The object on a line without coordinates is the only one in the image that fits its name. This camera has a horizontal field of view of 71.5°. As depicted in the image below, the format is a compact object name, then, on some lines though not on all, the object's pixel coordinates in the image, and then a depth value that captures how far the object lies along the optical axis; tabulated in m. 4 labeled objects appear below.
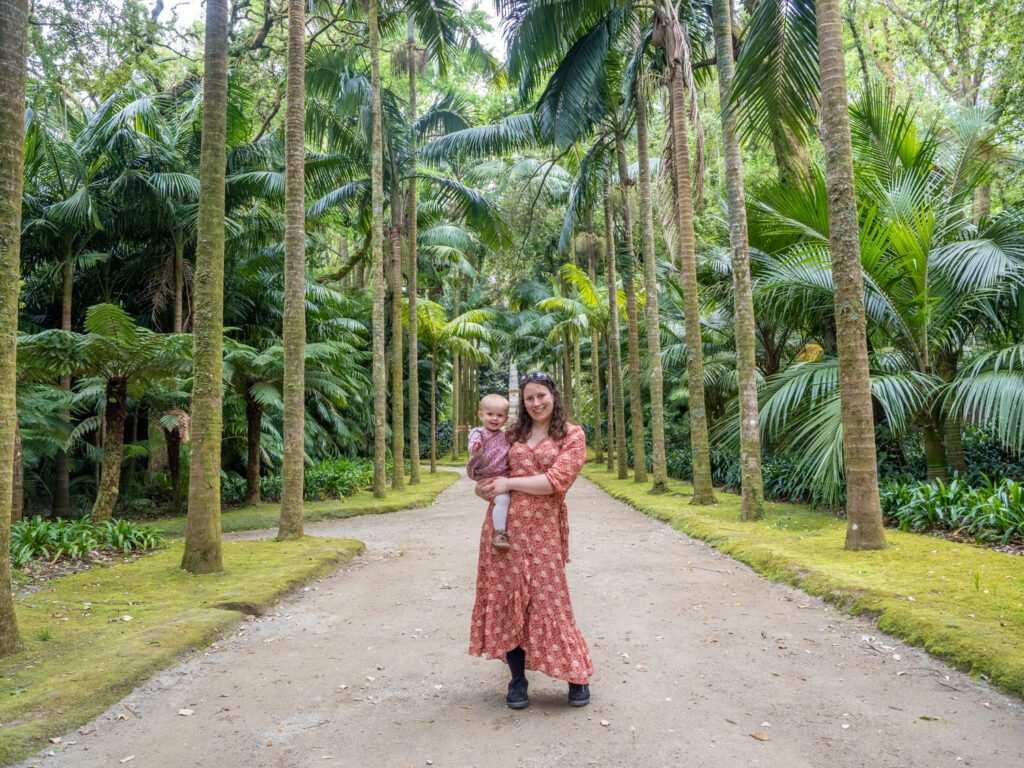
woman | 3.67
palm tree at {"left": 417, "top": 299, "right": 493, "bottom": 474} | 24.75
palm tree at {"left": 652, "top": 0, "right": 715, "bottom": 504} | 11.96
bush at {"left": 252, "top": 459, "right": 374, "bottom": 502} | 16.23
